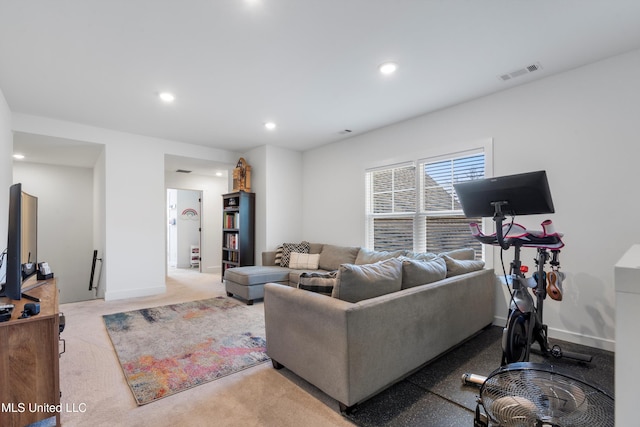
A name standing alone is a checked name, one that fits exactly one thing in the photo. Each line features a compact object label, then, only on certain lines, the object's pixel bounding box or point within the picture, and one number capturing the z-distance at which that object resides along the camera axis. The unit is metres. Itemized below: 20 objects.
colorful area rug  2.16
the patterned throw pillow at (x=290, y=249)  4.98
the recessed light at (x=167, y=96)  3.25
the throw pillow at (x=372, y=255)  3.95
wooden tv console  1.51
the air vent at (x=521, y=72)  2.72
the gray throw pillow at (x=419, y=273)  2.25
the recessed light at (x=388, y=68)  2.66
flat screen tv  1.77
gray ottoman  4.14
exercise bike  1.94
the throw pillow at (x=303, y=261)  4.86
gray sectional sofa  1.71
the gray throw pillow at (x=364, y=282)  1.88
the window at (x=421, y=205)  3.58
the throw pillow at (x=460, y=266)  2.76
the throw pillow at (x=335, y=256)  4.57
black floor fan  0.81
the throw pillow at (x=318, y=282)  2.03
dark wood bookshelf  5.36
